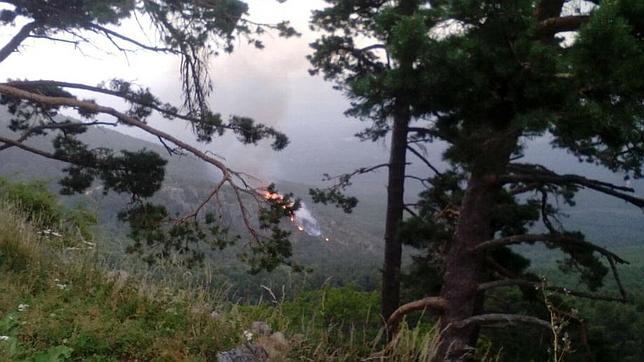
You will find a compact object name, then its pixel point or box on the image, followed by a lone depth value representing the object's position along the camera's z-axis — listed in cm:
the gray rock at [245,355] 352
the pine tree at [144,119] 802
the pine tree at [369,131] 1146
